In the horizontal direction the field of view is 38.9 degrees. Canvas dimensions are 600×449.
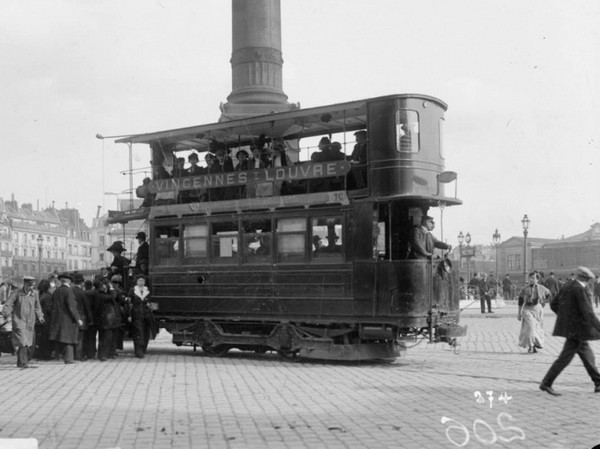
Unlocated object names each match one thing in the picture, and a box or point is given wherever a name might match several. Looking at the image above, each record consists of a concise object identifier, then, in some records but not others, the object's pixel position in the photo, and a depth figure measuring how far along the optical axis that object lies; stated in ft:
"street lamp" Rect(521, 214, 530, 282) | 149.69
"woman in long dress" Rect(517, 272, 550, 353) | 58.08
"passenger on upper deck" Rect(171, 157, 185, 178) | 60.75
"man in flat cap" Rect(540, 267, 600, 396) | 35.37
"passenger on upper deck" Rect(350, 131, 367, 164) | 51.65
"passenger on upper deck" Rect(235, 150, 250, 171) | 57.57
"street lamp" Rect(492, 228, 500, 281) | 179.42
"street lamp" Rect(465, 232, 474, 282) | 166.15
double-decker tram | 49.62
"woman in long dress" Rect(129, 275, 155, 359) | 55.36
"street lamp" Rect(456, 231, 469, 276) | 178.31
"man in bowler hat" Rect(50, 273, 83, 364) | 52.42
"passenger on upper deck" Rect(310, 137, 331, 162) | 53.72
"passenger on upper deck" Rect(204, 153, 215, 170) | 59.11
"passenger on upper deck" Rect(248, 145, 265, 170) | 57.06
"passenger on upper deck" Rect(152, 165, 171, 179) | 62.85
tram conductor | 48.93
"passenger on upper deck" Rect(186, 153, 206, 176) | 59.93
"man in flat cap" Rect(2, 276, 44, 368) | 50.11
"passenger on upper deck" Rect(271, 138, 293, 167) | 56.18
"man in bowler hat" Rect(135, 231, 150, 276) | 61.77
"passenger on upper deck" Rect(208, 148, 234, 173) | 58.70
